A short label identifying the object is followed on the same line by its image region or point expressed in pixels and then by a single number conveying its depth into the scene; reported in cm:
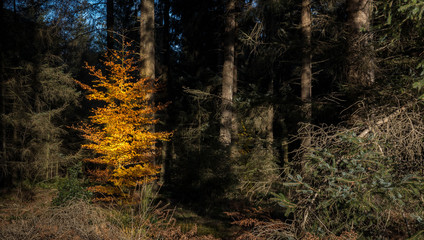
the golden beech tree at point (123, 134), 841
